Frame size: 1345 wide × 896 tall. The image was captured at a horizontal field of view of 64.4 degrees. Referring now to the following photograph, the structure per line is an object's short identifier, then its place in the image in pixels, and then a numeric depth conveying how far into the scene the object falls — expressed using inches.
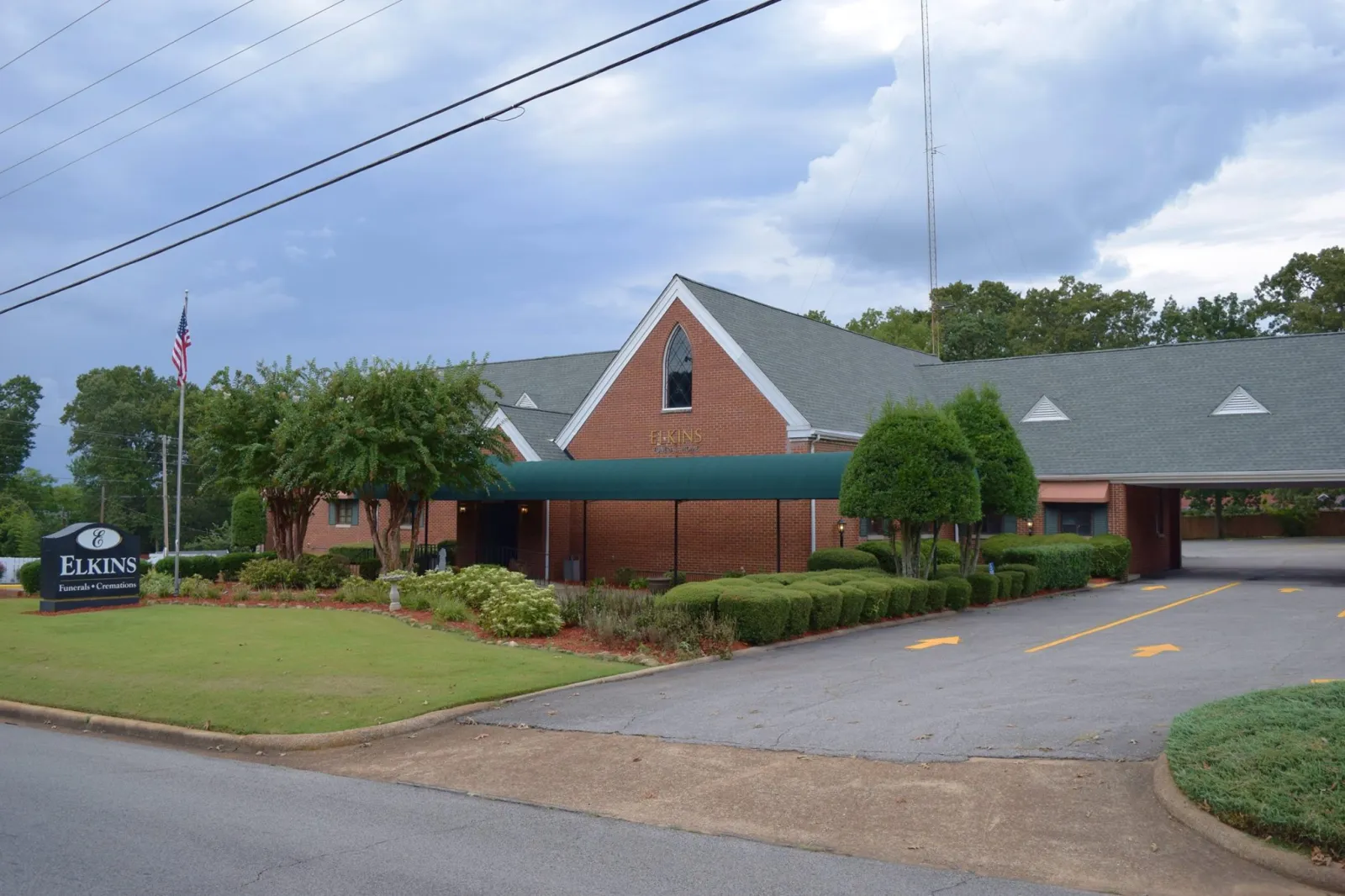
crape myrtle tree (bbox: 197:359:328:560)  1072.2
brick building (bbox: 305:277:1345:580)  1170.0
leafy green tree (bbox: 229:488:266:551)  1818.4
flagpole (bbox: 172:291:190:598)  929.5
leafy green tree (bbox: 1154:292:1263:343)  3070.9
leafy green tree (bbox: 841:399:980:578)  883.4
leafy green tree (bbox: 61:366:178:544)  3378.4
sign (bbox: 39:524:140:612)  849.5
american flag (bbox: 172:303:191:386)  914.7
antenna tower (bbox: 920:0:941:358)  1515.7
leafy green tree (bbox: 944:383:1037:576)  1042.1
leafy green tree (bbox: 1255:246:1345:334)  2738.7
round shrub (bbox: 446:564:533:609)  773.6
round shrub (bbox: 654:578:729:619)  664.4
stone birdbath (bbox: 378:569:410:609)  820.6
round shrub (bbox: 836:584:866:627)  749.3
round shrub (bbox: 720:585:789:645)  660.1
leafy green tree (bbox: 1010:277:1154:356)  3075.8
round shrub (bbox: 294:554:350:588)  981.5
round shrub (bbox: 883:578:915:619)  808.3
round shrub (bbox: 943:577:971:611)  894.4
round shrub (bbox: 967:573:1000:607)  951.0
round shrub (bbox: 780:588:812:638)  688.4
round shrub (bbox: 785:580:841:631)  717.9
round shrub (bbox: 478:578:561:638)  679.1
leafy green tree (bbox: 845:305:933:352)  2842.0
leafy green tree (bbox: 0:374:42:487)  3472.0
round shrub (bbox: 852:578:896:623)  779.4
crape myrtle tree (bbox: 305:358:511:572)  946.1
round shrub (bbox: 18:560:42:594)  1040.2
